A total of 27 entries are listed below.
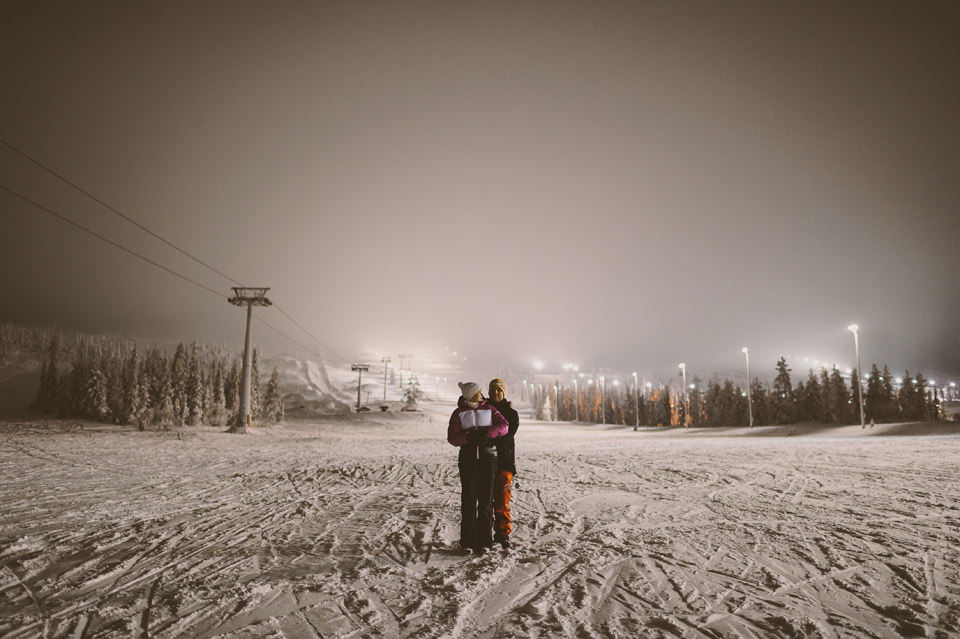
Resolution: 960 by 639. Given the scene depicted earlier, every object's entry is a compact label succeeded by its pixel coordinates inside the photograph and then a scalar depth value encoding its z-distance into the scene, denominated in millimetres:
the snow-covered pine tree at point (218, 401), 60000
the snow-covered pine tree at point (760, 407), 75125
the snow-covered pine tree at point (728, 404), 84688
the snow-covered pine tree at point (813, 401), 70688
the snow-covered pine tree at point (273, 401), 62344
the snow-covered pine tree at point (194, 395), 58250
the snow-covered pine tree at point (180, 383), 56981
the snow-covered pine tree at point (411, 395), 92388
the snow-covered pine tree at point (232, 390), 64062
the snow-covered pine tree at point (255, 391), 62938
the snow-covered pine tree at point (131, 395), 53125
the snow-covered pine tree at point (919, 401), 74125
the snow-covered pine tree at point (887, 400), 72375
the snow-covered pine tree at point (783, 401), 71531
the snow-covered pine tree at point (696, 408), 101250
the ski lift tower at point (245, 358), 34938
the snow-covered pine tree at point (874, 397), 72188
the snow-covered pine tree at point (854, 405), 72950
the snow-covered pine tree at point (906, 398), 74769
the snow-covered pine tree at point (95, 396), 53906
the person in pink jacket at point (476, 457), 5914
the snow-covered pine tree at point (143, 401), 52178
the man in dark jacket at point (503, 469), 6117
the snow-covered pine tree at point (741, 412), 81562
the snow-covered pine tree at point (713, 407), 89875
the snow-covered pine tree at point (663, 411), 100812
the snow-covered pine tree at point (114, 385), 54969
